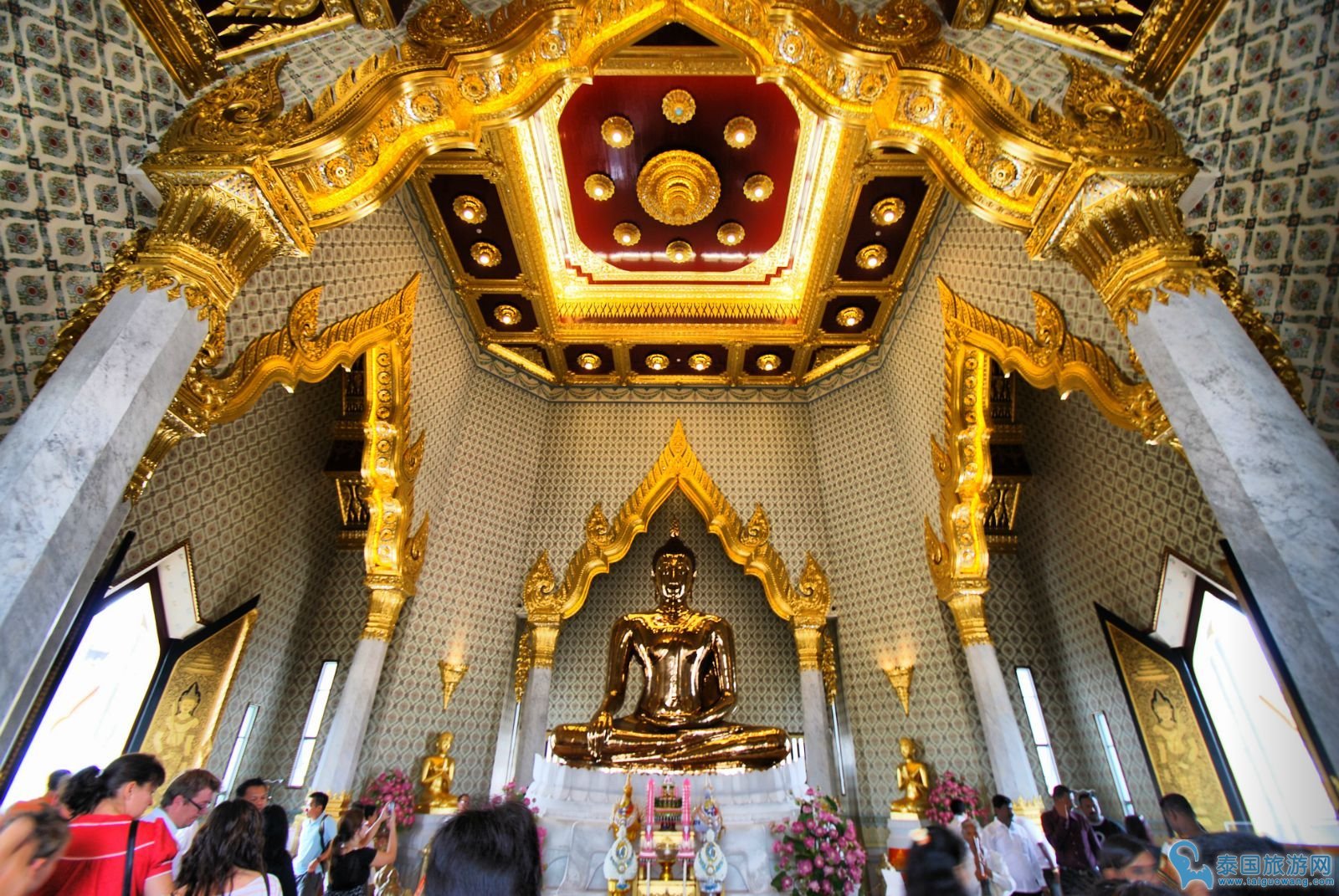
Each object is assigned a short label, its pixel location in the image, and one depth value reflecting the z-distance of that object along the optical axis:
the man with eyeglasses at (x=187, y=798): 2.60
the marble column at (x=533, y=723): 8.07
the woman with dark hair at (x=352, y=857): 3.53
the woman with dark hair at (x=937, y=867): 1.35
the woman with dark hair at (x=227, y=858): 2.02
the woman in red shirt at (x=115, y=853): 1.96
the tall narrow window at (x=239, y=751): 7.45
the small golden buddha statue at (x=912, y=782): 7.16
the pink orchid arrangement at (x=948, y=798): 6.75
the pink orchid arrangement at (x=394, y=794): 6.90
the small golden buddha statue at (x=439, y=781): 7.27
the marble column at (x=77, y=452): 2.60
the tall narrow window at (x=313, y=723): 7.82
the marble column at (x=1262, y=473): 2.50
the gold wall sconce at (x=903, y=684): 7.94
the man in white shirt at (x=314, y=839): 5.01
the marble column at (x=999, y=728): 6.46
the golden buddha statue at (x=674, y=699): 6.22
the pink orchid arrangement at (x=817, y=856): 4.60
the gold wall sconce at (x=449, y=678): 8.09
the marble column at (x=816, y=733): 7.87
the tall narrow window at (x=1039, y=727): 7.50
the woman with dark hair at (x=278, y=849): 3.42
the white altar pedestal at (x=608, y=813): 4.97
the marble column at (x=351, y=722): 6.67
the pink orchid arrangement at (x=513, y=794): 5.40
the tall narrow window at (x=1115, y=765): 7.19
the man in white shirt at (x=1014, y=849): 4.87
